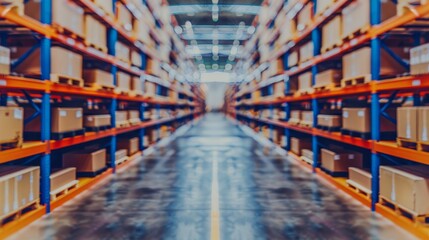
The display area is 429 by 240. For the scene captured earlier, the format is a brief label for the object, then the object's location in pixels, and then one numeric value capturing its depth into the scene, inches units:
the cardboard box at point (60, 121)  189.2
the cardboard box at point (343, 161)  239.0
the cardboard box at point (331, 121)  237.3
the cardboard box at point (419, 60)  143.9
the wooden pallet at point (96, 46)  220.3
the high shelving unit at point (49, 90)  145.3
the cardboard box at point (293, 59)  350.1
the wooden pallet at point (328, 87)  242.8
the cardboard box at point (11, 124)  141.9
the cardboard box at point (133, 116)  340.4
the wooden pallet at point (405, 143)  153.3
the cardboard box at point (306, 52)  298.9
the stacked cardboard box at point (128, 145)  339.2
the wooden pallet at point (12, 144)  147.2
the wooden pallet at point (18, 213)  140.7
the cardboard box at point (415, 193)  139.3
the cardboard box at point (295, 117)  336.5
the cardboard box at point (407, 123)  146.2
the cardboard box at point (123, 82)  301.7
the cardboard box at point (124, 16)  299.4
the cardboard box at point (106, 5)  242.1
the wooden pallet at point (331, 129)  238.1
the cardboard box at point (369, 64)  187.8
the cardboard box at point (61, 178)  182.7
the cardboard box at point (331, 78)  246.8
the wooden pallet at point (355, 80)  184.9
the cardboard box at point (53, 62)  183.9
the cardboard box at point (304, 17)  295.4
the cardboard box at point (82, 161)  233.8
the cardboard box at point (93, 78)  242.6
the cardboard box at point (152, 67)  429.8
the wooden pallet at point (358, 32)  181.9
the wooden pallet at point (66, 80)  179.3
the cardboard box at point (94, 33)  224.1
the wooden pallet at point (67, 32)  180.2
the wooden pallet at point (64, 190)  178.4
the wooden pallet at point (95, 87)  236.6
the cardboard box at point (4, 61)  145.4
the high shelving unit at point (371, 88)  143.0
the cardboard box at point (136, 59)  353.2
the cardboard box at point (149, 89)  404.5
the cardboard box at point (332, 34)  230.6
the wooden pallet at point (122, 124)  299.5
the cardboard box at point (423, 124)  139.0
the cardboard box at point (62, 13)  180.7
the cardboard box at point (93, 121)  240.4
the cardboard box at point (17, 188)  137.3
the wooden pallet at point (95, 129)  241.1
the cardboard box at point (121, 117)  301.5
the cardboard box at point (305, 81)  305.6
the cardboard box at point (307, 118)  298.0
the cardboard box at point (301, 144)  335.9
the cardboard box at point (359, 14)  185.9
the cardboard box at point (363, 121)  191.3
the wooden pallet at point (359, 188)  181.6
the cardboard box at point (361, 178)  183.9
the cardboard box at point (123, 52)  303.9
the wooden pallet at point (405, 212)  139.7
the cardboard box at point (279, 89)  401.3
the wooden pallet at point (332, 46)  221.1
